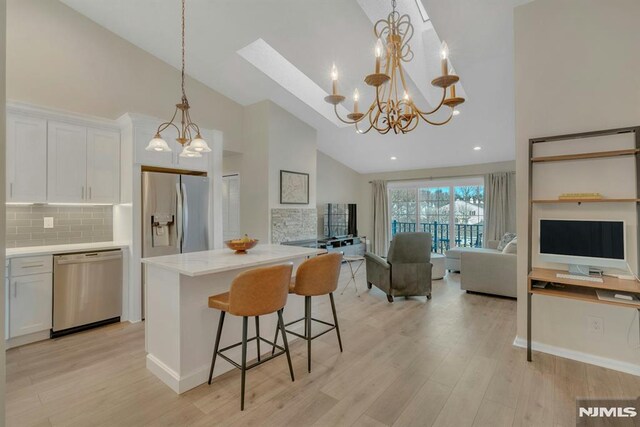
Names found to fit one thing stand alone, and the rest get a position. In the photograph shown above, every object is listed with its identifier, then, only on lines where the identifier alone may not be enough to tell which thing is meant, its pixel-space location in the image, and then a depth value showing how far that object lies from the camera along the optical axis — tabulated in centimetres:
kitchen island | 213
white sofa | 415
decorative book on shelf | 239
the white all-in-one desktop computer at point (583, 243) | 231
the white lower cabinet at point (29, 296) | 279
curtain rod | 668
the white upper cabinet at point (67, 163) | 316
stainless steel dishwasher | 303
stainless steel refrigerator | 356
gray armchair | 413
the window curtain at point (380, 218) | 799
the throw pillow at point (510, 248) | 428
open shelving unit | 221
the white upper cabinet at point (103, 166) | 343
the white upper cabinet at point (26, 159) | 291
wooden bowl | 262
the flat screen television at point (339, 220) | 713
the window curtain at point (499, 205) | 617
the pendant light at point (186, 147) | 247
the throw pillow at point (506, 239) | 520
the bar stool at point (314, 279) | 237
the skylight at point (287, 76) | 409
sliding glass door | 690
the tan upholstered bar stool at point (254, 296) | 192
